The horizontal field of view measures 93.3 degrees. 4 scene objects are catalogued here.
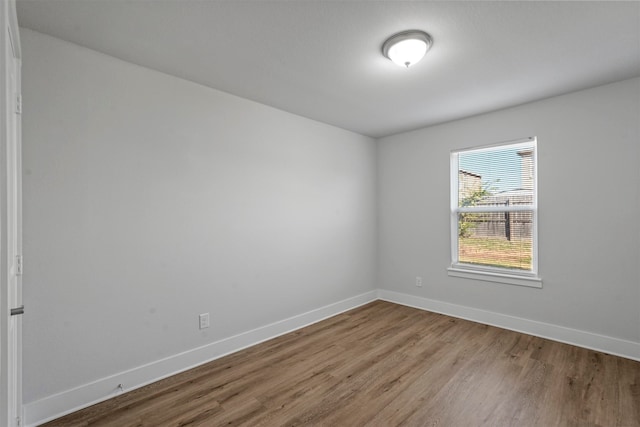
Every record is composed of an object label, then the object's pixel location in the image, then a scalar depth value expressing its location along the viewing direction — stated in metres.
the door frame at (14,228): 1.05
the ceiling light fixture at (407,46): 2.03
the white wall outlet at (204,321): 2.74
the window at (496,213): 3.44
